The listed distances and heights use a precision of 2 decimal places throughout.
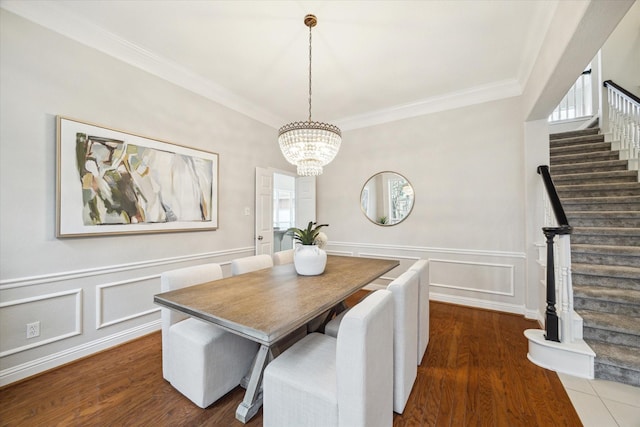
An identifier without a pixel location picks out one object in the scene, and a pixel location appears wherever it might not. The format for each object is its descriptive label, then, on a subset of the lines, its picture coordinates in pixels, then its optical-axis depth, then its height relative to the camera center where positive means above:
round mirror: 3.88 +0.26
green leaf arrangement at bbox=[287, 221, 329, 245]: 2.14 -0.19
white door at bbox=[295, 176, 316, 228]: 4.55 +0.26
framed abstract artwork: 2.10 +0.31
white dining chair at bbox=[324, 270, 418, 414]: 1.52 -0.78
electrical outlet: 1.92 -0.89
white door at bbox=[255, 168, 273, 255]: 3.88 +0.05
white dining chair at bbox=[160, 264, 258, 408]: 1.56 -0.93
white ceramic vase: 2.11 -0.39
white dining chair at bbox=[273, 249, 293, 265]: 2.77 -0.49
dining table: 1.21 -0.52
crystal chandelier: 2.16 +0.65
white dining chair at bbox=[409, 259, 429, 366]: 2.00 -0.76
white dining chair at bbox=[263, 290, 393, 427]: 1.05 -0.80
